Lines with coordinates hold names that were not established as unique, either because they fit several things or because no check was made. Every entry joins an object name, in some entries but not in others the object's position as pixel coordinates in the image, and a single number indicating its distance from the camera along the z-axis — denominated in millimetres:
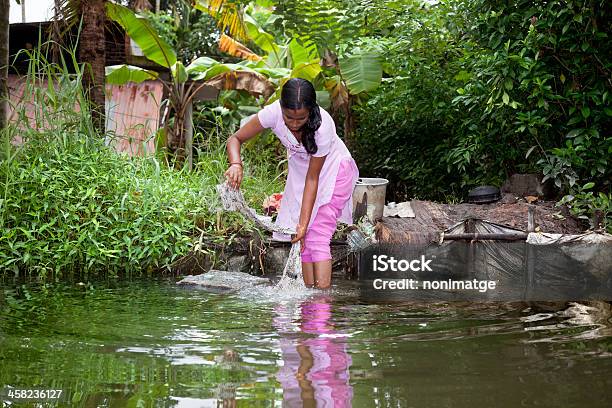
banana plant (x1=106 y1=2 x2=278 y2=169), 10148
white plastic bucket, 6863
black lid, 7711
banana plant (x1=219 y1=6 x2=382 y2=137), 10391
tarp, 5902
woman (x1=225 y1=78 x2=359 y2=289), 4957
